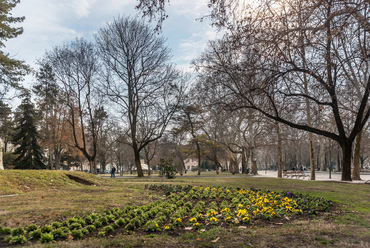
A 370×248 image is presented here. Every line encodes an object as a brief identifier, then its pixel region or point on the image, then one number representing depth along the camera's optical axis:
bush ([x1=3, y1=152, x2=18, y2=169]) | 35.94
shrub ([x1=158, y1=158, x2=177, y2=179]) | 23.44
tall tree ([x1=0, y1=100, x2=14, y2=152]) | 39.51
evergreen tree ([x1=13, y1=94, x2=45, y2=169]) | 33.31
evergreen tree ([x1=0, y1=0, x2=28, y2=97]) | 21.39
